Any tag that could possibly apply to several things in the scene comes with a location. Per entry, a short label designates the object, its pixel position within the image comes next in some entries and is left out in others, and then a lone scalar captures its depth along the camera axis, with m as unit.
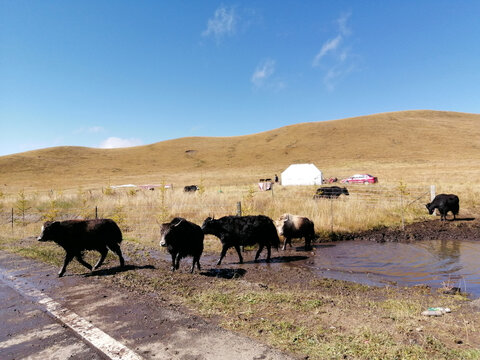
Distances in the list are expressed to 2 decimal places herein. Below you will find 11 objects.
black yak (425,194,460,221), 15.58
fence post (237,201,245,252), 13.41
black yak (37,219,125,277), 8.30
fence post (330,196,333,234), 13.16
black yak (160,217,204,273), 8.06
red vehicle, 39.28
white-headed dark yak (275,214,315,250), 11.03
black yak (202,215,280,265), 9.62
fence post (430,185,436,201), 18.57
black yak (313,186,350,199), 26.01
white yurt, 42.81
